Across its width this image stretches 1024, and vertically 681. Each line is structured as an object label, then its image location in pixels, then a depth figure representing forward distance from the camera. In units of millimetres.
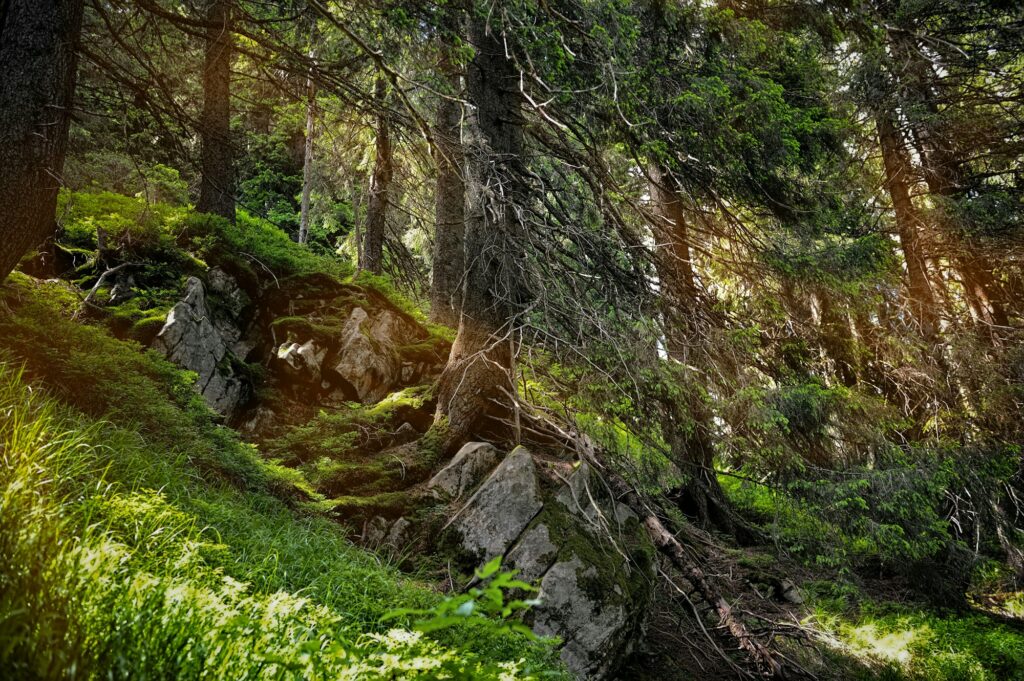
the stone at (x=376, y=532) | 4883
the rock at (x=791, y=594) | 7961
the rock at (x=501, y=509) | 4785
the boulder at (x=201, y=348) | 5711
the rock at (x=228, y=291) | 6902
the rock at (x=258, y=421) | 6012
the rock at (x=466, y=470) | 5305
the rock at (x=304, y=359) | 6605
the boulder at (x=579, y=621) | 4289
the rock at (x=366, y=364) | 6621
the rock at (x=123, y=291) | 5781
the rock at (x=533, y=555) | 4500
